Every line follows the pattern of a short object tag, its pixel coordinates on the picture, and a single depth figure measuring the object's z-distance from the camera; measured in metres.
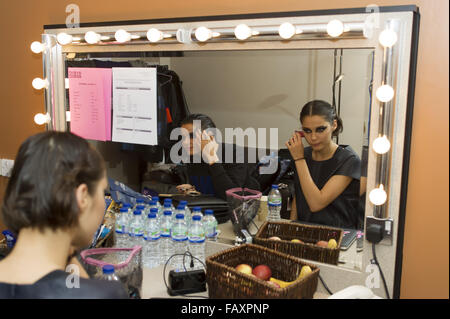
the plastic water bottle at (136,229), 1.53
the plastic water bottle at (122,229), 1.55
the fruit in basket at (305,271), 1.22
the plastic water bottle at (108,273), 1.15
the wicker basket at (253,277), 1.11
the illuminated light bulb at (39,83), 1.83
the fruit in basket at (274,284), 1.11
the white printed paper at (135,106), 1.65
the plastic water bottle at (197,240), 1.46
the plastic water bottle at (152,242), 1.50
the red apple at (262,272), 1.26
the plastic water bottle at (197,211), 1.52
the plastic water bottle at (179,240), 1.47
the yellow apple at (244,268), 1.26
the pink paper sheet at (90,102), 1.74
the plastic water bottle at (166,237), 1.51
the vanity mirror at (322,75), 1.22
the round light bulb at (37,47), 1.79
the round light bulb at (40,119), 1.86
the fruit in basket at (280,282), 1.23
